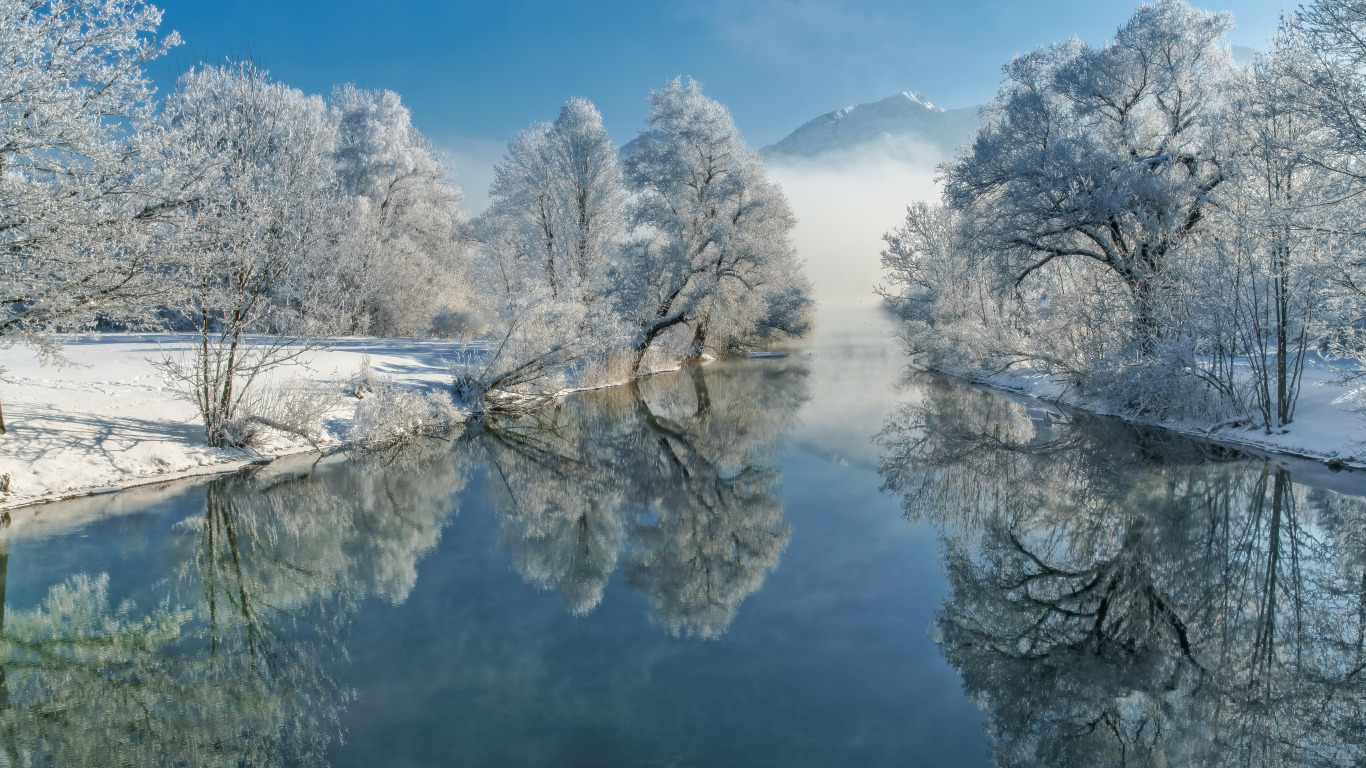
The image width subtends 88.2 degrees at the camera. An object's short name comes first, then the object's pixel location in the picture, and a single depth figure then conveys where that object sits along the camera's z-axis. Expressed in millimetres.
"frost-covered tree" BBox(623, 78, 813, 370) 23734
